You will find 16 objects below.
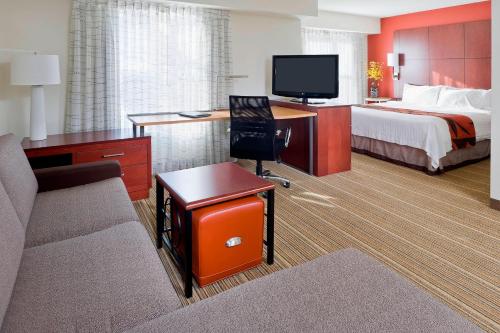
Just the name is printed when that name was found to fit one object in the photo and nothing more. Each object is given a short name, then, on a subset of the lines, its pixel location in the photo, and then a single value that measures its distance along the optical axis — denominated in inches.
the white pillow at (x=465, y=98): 204.7
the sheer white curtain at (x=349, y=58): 254.3
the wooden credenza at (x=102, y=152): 119.6
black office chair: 140.3
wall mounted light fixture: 263.7
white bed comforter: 159.6
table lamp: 117.7
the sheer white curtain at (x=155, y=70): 145.6
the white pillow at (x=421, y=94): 229.1
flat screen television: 166.2
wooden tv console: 161.9
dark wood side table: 76.5
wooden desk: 137.3
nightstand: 263.7
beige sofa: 40.0
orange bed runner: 165.3
